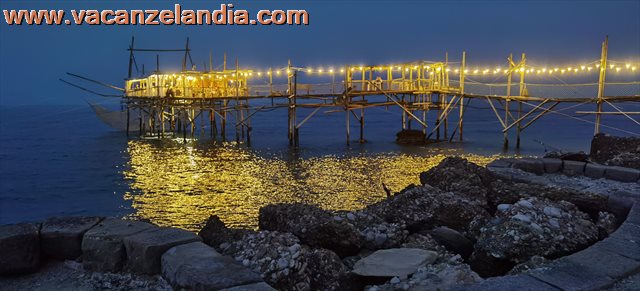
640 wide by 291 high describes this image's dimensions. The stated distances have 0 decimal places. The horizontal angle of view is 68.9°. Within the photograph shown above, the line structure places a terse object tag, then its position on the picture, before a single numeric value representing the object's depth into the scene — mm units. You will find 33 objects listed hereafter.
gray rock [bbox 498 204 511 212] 6273
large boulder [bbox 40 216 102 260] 5016
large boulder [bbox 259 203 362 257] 5824
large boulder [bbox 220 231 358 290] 4730
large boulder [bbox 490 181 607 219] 7412
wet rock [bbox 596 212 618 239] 6138
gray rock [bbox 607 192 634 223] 6738
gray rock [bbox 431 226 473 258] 6148
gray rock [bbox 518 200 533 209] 6160
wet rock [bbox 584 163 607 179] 9125
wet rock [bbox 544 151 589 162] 10367
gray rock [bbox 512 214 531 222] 5678
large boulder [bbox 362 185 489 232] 6918
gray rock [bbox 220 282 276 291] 3770
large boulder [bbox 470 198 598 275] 5266
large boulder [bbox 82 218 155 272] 4812
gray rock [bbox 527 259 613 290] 3840
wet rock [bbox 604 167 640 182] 8727
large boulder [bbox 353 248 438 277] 4938
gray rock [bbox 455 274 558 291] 3756
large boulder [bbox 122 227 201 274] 4578
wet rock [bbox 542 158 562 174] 9742
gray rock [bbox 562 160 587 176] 9453
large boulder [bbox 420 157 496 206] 8250
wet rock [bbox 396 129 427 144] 31392
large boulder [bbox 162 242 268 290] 3908
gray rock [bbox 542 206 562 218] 5961
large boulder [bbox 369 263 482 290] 4258
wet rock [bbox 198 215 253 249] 5969
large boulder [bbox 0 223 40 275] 4750
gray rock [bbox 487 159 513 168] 10000
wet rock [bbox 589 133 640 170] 10273
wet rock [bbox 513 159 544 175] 9719
